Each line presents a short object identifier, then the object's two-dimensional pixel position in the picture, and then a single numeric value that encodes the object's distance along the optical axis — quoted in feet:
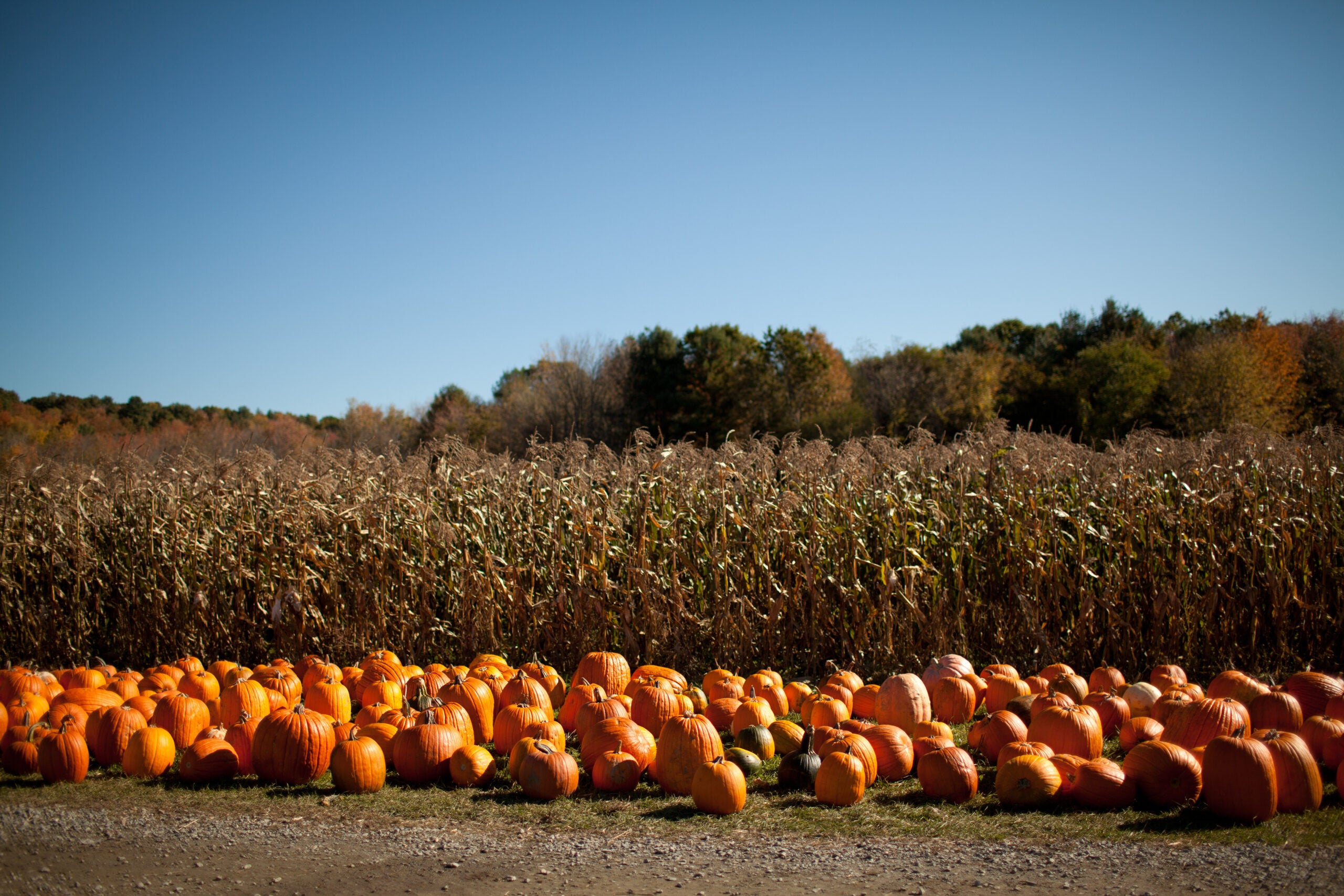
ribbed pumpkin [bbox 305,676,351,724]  15.74
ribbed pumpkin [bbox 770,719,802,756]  13.96
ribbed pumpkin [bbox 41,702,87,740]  14.33
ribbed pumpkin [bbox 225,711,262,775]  13.44
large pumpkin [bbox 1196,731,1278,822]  10.44
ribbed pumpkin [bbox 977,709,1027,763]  13.04
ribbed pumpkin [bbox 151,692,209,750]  14.46
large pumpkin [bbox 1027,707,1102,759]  12.79
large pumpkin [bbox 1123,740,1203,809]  11.05
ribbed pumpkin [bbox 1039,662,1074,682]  16.31
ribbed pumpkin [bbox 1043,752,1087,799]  11.41
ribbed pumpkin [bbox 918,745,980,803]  11.66
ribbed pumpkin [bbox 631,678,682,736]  14.67
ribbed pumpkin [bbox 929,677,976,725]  15.60
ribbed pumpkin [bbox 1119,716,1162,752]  12.91
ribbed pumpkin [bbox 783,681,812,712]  16.31
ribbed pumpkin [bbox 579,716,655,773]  12.76
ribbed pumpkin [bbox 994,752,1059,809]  11.23
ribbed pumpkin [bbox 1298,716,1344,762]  12.14
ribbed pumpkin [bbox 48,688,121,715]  15.46
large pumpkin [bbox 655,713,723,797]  12.24
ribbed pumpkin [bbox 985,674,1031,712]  15.39
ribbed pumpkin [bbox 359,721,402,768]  13.44
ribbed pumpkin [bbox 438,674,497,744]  15.16
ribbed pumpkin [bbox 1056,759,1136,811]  11.13
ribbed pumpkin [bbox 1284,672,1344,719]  14.12
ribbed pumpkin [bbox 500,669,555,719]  15.60
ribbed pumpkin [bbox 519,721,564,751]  13.19
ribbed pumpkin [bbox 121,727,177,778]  13.34
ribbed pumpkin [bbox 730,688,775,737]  14.47
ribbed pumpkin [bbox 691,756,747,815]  11.30
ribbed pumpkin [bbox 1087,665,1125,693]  15.75
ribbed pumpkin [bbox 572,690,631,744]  13.84
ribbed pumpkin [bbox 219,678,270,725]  14.96
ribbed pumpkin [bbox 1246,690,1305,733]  13.01
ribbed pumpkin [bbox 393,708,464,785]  12.89
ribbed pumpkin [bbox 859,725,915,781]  12.68
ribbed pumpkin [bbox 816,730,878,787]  11.98
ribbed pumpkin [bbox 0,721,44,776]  13.61
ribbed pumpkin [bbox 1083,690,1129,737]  14.16
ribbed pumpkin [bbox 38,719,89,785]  13.12
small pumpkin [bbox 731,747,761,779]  12.76
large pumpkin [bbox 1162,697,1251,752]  12.55
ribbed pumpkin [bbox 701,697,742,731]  14.89
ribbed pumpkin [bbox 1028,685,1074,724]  13.33
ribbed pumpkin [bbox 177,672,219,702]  16.80
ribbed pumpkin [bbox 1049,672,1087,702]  15.46
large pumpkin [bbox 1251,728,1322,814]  10.75
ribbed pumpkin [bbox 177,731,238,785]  13.00
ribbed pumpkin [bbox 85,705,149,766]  13.99
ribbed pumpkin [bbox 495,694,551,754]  14.20
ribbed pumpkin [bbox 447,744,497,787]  12.76
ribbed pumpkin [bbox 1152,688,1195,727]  13.29
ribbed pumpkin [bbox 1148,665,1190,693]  15.90
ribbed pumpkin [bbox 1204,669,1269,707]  14.48
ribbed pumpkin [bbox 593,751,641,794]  12.26
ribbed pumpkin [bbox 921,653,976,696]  16.16
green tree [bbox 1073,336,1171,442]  84.12
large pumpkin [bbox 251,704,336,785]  12.89
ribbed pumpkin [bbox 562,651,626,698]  16.88
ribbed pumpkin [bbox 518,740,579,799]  12.01
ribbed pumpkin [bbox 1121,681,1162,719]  14.49
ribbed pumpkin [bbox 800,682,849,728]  14.26
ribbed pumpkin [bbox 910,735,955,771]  12.44
